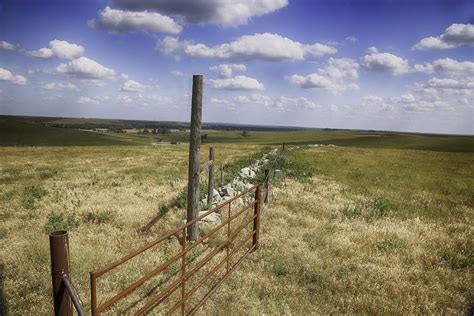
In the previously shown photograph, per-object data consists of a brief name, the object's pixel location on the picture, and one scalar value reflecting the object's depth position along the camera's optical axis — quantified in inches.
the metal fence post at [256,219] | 352.1
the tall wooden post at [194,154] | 353.1
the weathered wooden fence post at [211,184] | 455.7
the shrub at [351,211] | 504.8
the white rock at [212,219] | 436.9
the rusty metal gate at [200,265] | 146.1
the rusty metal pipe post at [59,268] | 130.4
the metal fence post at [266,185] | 513.4
